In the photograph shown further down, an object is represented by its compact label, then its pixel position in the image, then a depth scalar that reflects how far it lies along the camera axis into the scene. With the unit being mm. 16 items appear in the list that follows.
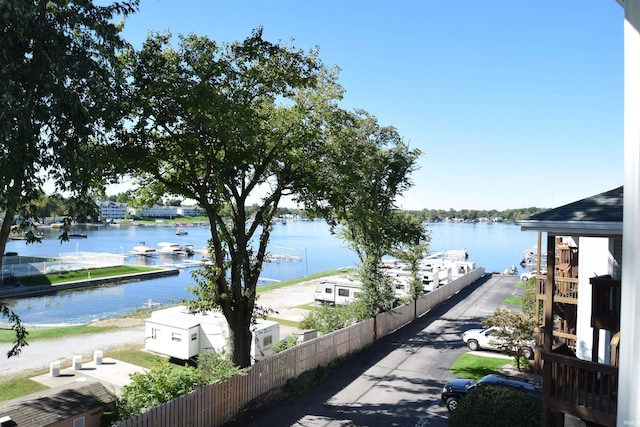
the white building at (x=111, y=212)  156738
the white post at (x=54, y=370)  18578
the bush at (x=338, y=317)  22047
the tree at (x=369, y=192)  15773
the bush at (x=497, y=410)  10664
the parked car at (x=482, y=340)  20078
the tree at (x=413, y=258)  27859
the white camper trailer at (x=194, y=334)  19352
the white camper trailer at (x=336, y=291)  33344
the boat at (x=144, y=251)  82669
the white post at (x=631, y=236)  4152
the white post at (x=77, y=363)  18938
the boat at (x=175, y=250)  86625
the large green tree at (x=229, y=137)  11500
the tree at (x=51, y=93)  7121
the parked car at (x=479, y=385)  13320
